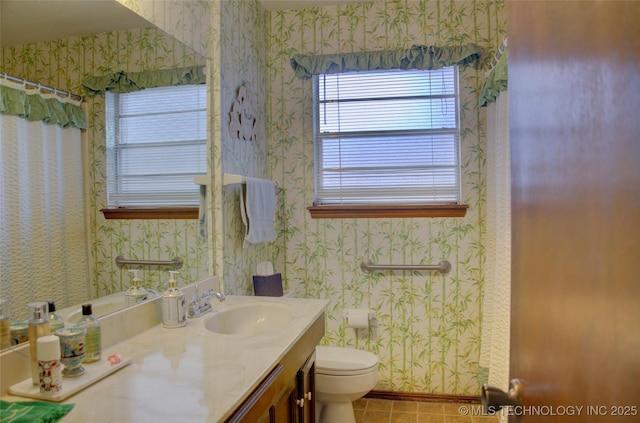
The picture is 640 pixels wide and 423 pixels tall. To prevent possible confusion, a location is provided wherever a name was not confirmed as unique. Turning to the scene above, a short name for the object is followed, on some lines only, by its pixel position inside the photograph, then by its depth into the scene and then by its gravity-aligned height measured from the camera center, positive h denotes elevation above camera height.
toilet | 2.13 -0.94
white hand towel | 2.20 -0.02
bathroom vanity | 0.90 -0.45
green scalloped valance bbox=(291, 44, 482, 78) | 2.50 +0.93
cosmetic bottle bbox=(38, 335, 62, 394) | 0.94 -0.36
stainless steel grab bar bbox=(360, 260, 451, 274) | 2.61 -0.41
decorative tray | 0.94 -0.43
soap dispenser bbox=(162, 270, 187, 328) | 1.52 -0.38
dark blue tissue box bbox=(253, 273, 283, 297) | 2.42 -0.48
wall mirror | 1.07 +0.57
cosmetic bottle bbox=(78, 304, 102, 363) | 1.13 -0.36
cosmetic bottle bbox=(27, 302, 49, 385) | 1.00 -0.30
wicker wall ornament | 2.22 +0.52
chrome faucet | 1.64 -0.40
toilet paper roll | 2.58 -0.73
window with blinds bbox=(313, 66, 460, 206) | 2.66 +0.46
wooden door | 0.44 -0.01
